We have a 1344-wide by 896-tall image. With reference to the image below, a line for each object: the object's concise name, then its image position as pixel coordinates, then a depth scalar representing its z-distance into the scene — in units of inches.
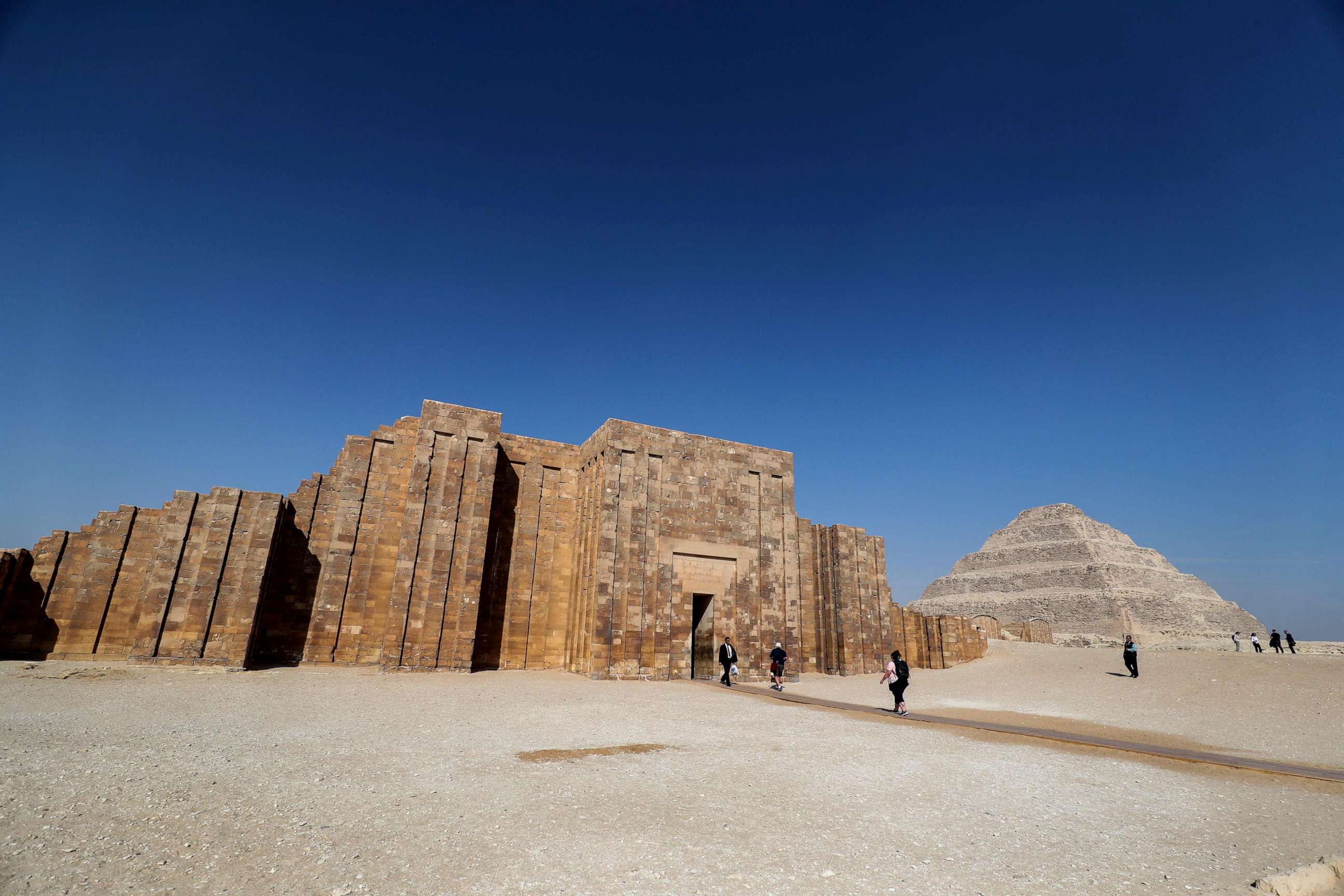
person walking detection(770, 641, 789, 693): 761.6
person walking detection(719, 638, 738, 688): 773.9
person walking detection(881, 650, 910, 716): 571.5
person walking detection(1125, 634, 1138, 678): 827.4
